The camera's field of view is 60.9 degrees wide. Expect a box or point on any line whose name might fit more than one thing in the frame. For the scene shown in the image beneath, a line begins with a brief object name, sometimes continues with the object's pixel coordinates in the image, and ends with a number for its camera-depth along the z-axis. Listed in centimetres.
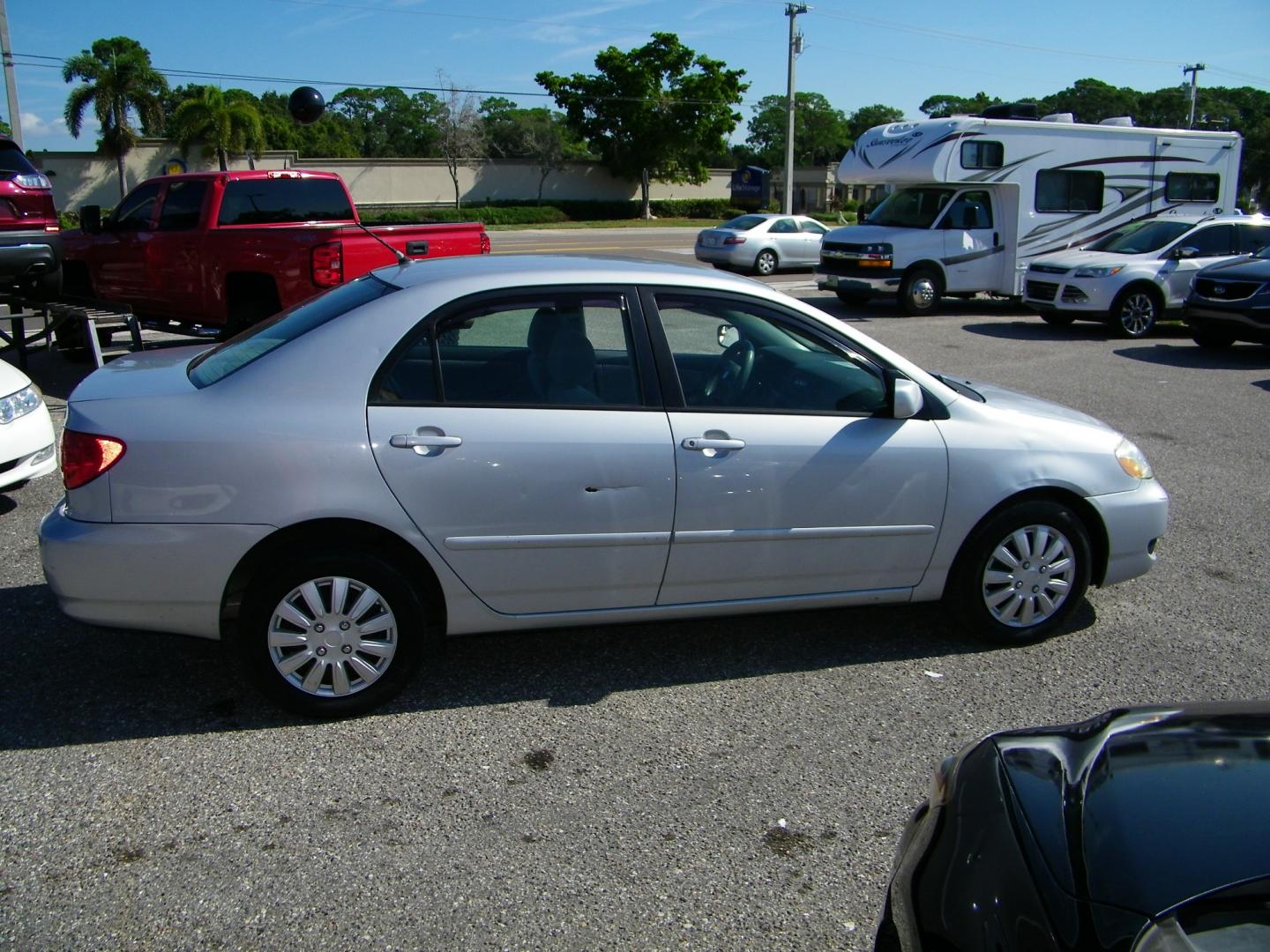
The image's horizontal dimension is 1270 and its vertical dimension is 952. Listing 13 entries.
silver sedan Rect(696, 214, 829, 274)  2370
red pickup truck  990
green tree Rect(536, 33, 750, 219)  5962
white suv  1503
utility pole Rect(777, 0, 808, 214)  4153
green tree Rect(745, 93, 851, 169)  10731
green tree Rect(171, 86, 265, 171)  4766
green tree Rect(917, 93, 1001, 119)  8862
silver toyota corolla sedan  377
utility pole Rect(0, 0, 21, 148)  2634
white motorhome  1672
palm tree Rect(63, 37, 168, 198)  4656
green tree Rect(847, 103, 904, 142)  11481
